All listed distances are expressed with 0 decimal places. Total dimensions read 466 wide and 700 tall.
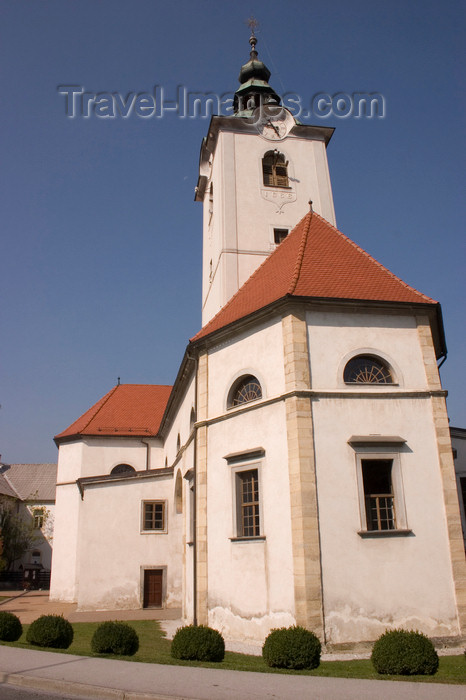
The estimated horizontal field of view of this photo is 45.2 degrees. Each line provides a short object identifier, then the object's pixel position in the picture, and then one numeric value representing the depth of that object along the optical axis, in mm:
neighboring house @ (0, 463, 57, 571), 49128
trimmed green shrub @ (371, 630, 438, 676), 9237
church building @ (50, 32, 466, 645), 12875
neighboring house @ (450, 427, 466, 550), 25172
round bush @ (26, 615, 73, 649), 11805
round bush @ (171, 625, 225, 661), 10414
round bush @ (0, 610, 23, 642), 12547
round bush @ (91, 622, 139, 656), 11008
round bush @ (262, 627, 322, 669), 9789
